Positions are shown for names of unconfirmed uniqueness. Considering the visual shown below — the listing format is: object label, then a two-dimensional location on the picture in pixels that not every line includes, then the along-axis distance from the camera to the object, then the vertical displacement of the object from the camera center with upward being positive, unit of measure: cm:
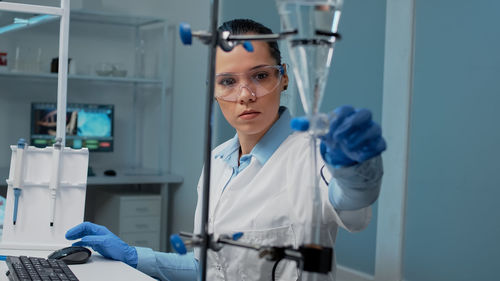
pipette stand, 159 -20
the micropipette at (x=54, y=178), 161 -13
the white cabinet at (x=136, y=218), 438 -64
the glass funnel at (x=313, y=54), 76 +11
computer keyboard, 125 -31
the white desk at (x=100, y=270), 133 -32
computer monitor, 449 +2
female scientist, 127 -11
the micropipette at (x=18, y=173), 159 -12
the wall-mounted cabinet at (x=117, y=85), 454 +35
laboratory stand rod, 85 +0
